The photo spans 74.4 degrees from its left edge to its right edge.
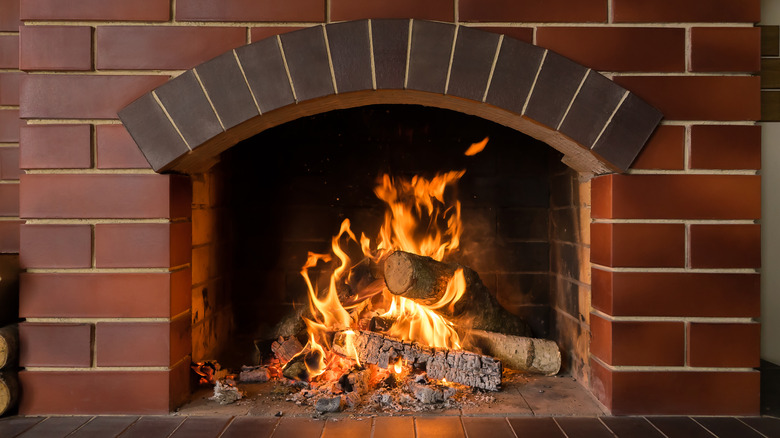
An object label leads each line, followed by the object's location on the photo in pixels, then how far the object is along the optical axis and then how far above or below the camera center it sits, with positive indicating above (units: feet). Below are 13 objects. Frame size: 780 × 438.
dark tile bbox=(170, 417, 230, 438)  6.45 -2.71
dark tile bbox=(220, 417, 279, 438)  6.46 -2.72
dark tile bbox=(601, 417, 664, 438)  6.42 -2.71
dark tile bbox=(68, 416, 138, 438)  6.45 -2.71
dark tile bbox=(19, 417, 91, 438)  6.42 -2.70
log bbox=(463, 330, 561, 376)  8.71 -2.30
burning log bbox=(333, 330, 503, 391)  7.89 -2.24
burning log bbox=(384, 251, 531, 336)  8.46 -1.24
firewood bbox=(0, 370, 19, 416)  6.81 -2.31
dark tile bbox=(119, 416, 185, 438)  6.46 -2.71
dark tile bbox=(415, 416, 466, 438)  6.39 -2.69
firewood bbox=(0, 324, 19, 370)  6.82 -1.73
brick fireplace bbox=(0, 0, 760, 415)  6.93 +0.93
